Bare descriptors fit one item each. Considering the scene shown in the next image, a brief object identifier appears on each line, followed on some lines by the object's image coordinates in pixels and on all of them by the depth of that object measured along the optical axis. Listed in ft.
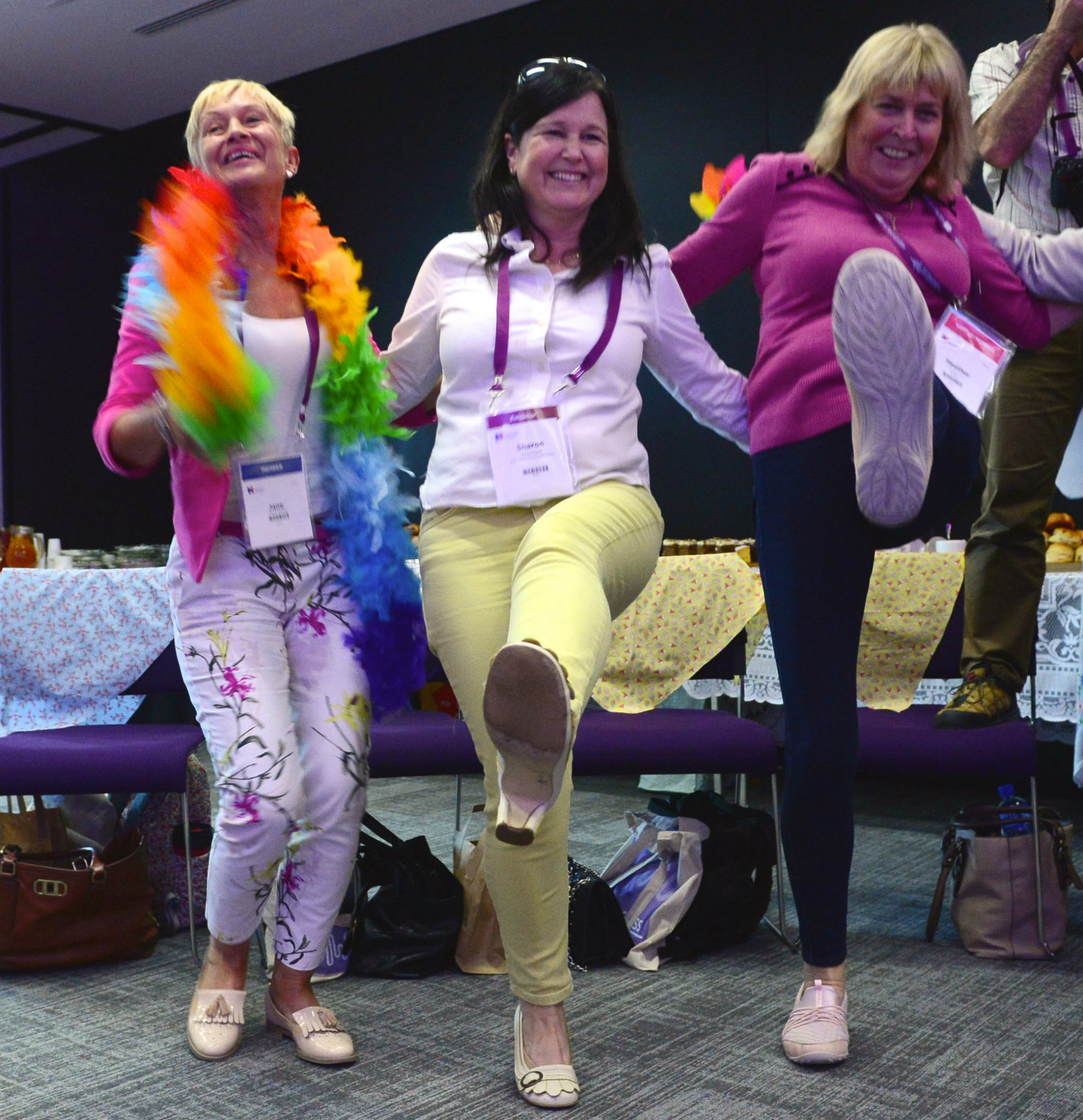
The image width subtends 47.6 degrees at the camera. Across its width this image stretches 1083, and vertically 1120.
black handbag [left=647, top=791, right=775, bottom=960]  8.90
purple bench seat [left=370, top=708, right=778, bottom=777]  9.01
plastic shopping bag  8.69
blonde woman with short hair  6.33
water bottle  9.09
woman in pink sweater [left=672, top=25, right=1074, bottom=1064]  6.19
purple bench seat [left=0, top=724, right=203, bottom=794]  8.65
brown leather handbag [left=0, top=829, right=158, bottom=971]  8.59
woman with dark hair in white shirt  5.90
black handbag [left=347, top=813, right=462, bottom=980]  8.54
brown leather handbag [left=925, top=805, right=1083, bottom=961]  8.71
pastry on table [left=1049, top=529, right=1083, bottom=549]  12.26
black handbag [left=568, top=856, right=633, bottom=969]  8.63
